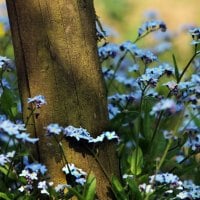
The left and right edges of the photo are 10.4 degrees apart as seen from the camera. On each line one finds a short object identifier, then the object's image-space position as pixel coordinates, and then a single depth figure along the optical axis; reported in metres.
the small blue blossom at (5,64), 3.52
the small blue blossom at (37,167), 3.27
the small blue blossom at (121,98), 4.25
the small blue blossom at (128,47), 4.28
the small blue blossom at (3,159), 3.16
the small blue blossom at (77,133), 3.32
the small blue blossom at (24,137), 2.88
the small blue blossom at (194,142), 3.87
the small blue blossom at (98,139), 3.38
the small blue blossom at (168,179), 3.31
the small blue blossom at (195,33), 3.66
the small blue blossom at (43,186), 3.25
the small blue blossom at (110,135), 3.39
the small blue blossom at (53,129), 3.08
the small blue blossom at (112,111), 4.22
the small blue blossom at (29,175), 3.26
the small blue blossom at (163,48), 5.86
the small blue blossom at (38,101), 3.24
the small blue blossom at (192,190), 3.70
